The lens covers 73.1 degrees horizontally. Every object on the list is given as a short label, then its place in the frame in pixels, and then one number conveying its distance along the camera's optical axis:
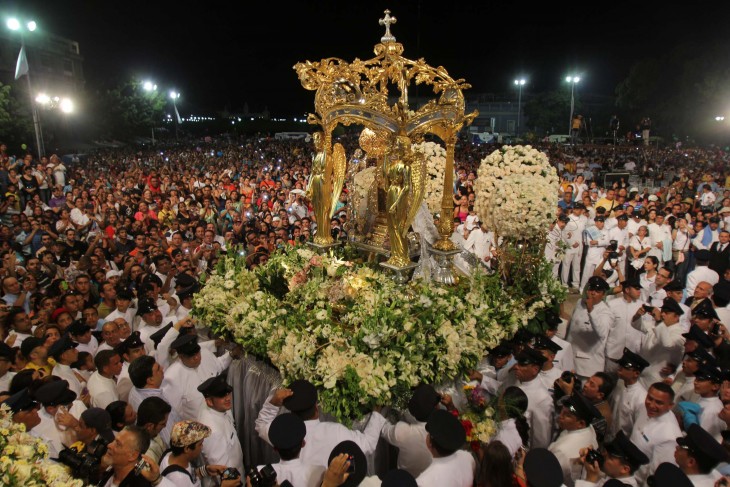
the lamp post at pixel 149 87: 34.69
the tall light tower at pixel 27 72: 19.17
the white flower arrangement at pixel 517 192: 7.13
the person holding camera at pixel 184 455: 4.05
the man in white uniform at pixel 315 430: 4.73
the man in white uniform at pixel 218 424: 4.96
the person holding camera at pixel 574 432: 4.66
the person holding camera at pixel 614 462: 4.00
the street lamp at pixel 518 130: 63.09
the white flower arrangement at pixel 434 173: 9.00
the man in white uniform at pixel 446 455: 4.11
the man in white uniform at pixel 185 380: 5.71
